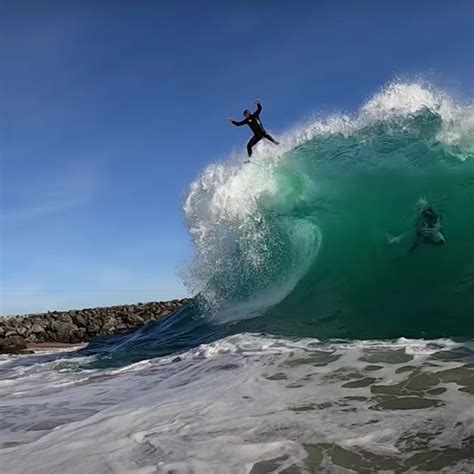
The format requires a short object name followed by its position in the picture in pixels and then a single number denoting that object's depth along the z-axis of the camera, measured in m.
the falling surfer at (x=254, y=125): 12.64
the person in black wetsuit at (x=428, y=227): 9.88
